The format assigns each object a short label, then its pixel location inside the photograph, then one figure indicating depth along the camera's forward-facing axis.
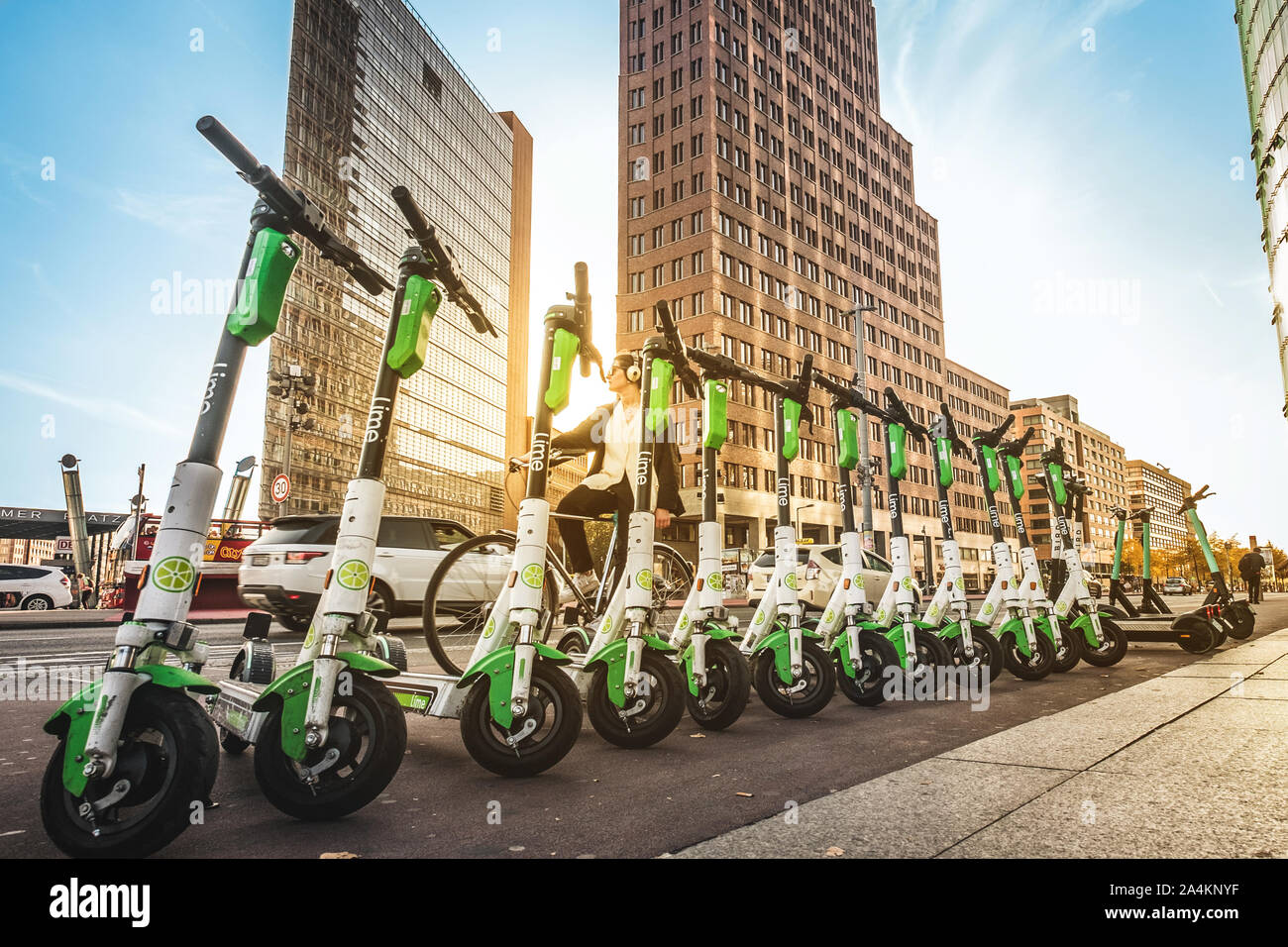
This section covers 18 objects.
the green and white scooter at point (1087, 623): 7.65
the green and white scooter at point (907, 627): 5.77
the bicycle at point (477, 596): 5.22
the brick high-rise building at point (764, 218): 55.72
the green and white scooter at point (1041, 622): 7.05
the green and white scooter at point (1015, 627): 6.94
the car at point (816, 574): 15.16
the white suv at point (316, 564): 10.18
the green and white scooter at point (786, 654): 4.86
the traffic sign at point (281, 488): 18.39
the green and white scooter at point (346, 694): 2.63
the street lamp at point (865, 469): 18.77
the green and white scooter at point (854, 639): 5.31
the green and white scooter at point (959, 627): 6.46
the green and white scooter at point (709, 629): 4.45
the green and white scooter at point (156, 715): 2.17
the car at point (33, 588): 24.58
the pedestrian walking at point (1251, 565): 17.75
